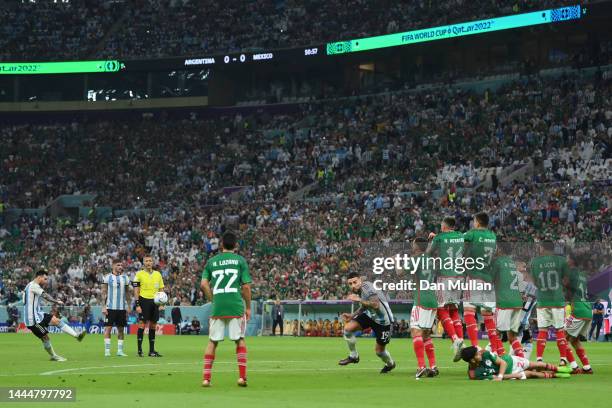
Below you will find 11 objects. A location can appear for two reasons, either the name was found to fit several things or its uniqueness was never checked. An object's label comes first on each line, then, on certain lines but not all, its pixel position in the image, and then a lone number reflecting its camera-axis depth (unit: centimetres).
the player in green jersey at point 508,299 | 2059
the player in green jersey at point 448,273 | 2006
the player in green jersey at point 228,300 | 1767
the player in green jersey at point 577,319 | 2094
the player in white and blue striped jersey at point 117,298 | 2950
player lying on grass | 1891
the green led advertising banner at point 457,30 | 5828
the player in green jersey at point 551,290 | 2095
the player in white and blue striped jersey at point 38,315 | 2689
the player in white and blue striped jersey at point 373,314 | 2123
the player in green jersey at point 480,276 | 2039
